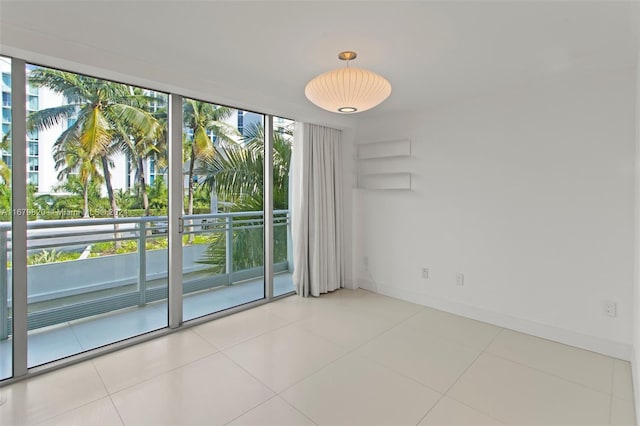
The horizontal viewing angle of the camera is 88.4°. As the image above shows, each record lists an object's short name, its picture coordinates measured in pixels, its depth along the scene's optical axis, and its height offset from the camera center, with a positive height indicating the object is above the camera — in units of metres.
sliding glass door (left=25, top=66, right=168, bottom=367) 2.41 -0.02
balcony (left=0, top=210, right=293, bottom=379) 2.49 -0.62
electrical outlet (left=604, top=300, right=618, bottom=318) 2.65 -0.80
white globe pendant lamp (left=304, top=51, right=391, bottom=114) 2.10 +0.81
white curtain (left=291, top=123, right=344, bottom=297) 4.02 +0.03
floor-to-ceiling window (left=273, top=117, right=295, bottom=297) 4.04 +0.03
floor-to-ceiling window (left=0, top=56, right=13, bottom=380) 2.20 -0.13
